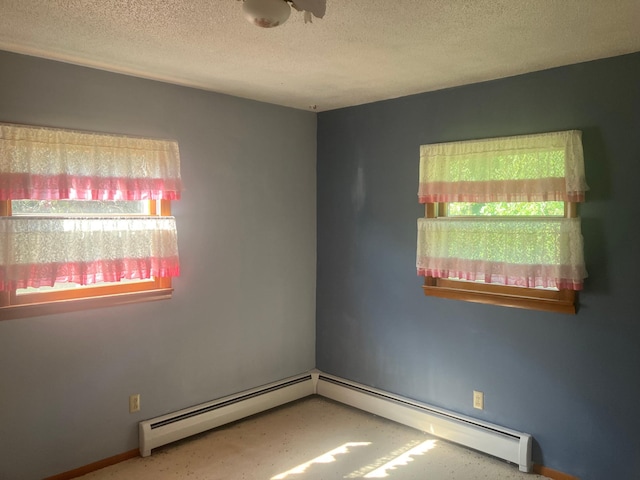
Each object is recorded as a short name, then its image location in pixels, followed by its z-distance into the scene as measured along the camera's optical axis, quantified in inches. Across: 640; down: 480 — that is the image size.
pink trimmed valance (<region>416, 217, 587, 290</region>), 107.7
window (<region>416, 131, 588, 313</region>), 108.4
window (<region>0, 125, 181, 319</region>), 101.1
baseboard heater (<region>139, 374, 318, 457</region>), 122.2
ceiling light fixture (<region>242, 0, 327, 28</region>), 61.9
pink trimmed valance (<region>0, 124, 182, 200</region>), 100.7
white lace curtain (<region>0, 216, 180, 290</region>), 100.5
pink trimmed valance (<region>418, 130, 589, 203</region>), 107.8
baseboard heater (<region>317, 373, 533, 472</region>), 116.5
